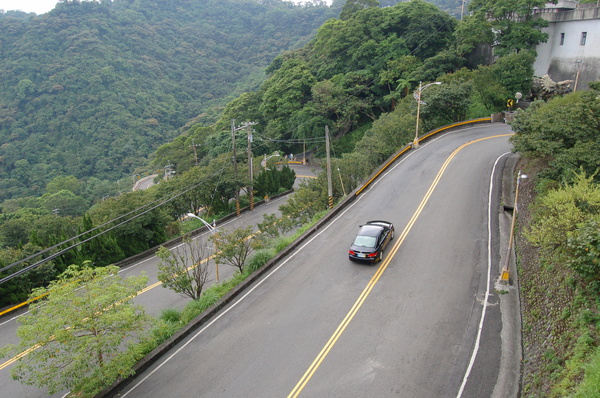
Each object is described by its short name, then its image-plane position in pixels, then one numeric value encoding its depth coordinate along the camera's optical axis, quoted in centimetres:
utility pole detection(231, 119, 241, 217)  3441
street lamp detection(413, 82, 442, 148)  3341
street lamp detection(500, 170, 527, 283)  1439
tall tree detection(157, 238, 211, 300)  1548
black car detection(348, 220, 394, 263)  1647
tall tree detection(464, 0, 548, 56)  4181
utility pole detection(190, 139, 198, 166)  6255
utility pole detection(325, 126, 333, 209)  2525
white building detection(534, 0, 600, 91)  3709
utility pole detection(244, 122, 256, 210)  3200
